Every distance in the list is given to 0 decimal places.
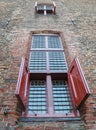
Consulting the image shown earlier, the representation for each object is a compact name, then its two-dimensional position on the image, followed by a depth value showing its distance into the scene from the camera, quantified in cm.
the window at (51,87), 215
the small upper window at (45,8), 469
